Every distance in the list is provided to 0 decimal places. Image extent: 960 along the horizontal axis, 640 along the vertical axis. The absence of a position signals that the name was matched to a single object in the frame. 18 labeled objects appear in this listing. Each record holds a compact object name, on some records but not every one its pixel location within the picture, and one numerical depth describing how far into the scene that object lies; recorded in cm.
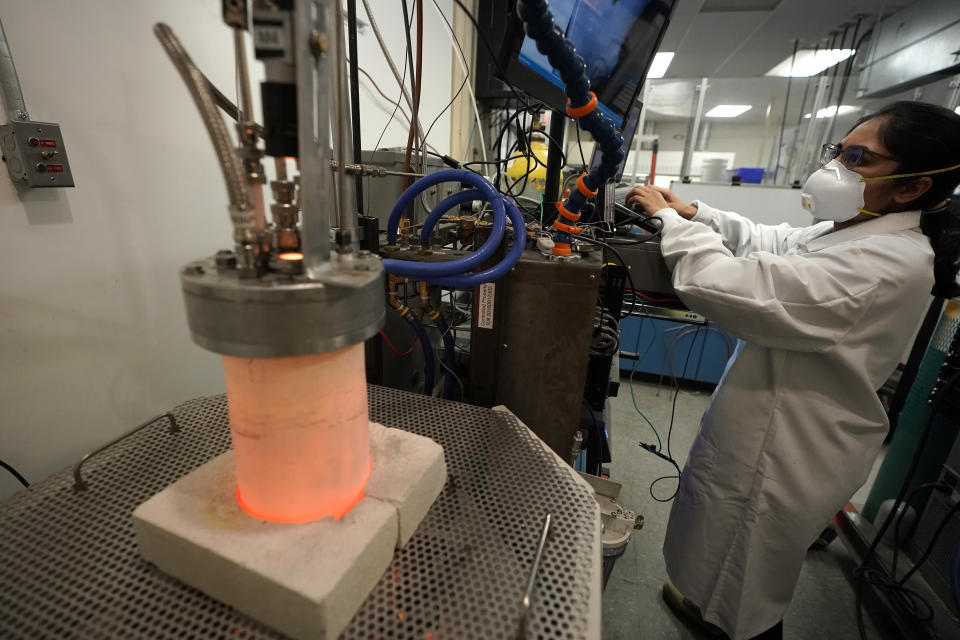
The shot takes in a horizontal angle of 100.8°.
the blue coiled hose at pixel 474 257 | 62
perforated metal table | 36
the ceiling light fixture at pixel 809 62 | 376
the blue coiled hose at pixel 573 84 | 54
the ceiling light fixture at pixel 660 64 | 425
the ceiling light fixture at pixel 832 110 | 369
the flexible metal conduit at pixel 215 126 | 34
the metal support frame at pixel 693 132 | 331
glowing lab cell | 37
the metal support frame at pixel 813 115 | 315
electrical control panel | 70
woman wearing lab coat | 84
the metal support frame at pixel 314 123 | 32
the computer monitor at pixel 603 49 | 82
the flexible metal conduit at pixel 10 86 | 68
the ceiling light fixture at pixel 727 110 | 659
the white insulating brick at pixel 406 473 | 45
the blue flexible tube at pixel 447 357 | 91
